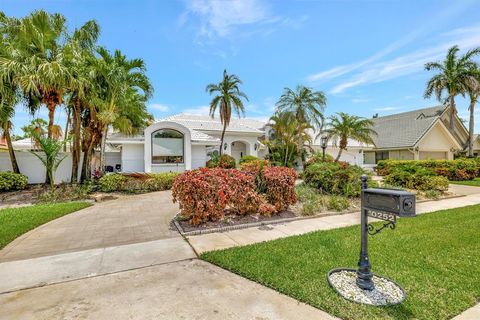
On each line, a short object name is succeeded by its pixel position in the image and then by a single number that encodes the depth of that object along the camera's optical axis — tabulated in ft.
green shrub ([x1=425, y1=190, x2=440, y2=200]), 35.17
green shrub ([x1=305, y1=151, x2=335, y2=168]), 62.26
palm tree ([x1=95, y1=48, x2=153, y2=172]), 41.27
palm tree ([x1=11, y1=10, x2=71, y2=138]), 34.42
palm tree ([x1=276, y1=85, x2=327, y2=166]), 71.77
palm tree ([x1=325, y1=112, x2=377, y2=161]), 68.39
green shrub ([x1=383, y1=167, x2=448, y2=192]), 38.63
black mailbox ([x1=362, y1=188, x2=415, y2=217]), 9.46
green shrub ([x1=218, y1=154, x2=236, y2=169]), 60.50
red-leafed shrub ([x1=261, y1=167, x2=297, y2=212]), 25.30
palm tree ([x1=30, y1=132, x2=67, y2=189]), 35.78
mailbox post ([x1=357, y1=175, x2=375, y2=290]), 11.14
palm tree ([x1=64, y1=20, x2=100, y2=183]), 38.27
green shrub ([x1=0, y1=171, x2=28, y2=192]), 39.60
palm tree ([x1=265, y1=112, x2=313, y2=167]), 72.59
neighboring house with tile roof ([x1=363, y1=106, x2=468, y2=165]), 83.56
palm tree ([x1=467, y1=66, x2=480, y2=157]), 79.82
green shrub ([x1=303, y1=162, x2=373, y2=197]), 34.32
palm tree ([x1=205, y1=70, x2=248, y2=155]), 69.41
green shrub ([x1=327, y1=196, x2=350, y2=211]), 28.50
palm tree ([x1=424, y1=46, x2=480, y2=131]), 81.35
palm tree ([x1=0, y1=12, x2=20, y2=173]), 35.06
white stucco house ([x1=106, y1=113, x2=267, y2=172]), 54.85
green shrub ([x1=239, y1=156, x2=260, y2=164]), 68.11
